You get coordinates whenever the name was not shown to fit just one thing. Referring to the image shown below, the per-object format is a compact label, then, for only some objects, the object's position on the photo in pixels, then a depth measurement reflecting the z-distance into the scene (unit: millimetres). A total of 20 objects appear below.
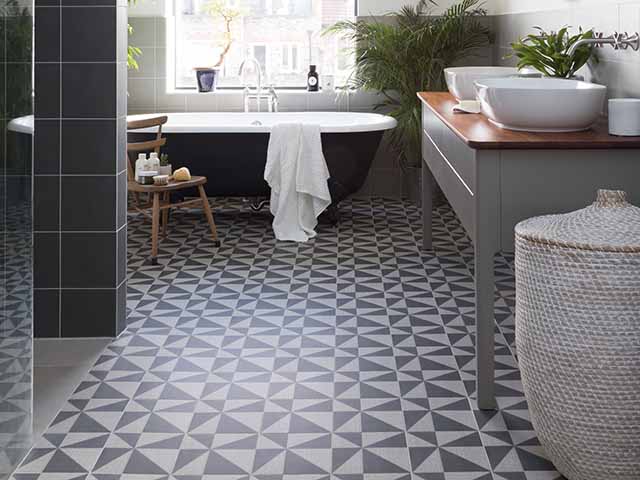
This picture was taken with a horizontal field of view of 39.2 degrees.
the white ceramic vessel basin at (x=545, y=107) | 2961
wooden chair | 5191
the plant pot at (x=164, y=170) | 5367
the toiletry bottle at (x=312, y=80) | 7227
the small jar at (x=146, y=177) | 5234
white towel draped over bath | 5773
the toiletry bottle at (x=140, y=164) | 5277
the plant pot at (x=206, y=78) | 7227
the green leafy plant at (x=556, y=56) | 3809
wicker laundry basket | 2324
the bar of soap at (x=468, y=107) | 3877
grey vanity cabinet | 2871
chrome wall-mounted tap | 3408
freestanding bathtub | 5855
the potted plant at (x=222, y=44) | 7238
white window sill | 7180
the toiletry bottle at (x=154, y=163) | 5297
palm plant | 6633
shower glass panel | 2332
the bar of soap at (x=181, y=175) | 5391
